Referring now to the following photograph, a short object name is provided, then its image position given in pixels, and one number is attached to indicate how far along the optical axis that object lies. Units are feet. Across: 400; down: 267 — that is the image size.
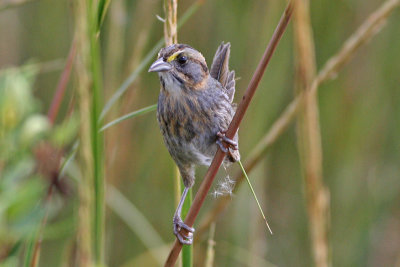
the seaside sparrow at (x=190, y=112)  11.19
